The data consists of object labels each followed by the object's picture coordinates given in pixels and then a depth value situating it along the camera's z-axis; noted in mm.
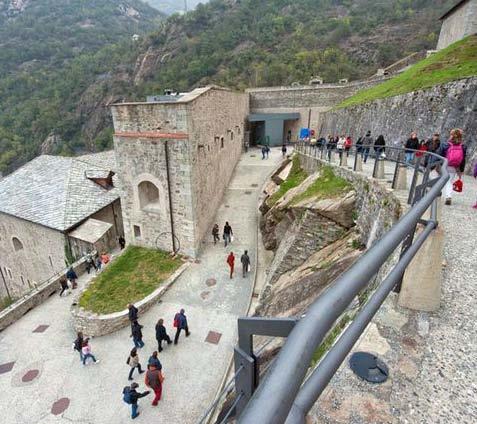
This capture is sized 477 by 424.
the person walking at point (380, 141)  12234
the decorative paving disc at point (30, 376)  8977
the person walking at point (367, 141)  13594
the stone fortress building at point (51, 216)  15672
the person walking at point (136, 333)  9281
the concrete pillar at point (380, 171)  8281
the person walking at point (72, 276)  13523
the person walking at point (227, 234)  14500
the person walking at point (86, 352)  9062
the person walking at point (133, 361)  8328
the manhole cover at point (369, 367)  2084
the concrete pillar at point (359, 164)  9891
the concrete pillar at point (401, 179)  6789
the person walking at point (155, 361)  7562
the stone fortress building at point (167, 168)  12477
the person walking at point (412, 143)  9229
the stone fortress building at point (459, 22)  20641
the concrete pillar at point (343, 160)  11184
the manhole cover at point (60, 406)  7875
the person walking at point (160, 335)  8868
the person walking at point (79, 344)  9180
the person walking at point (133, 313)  9715
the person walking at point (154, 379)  7324
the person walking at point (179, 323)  9422
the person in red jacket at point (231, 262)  12312
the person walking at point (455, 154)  6420
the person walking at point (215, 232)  14683
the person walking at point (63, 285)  13258
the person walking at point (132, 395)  7156
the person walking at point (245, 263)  12375
